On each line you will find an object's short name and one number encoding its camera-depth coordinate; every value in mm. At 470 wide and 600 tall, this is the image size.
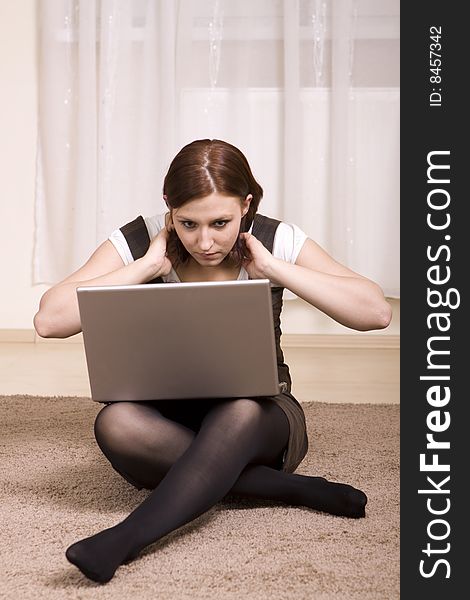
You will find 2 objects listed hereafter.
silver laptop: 2969
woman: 3002
